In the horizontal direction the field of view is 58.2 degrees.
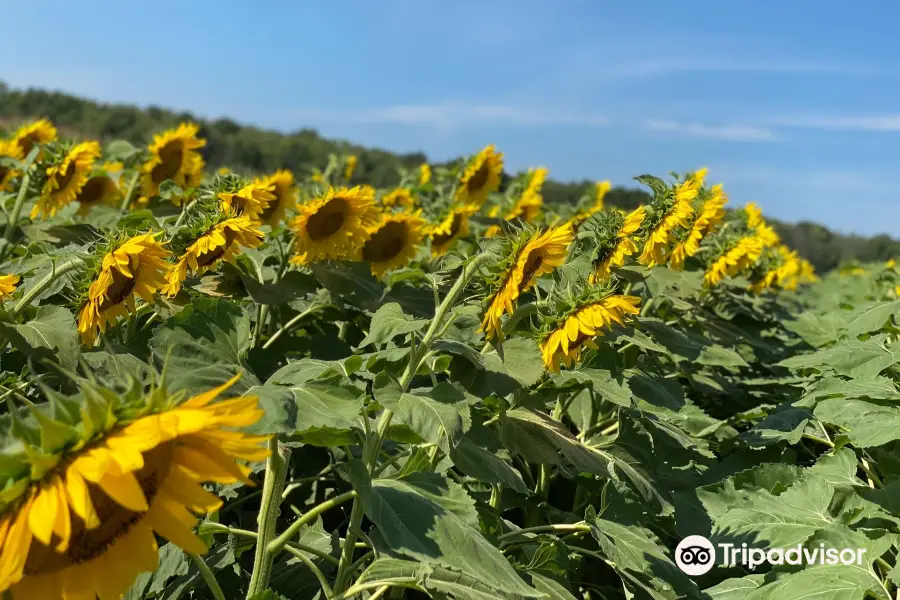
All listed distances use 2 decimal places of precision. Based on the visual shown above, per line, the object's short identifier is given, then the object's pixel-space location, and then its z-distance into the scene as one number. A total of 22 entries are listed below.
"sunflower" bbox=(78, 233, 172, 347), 1.86
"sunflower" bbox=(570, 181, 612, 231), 6.10
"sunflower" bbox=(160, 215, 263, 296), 2.15
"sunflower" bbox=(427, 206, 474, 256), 4.17
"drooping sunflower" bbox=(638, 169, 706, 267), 2.49
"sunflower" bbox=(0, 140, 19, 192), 3.79
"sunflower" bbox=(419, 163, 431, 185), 6.64
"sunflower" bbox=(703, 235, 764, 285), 3.51
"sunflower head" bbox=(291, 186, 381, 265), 2.86
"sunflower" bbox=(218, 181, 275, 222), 2.48
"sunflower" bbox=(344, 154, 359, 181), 6.57
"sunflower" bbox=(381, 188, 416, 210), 5.26
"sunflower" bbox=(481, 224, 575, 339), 1.77
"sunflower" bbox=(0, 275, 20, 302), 1.78
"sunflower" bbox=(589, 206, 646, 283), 2.20
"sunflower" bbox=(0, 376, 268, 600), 0.92
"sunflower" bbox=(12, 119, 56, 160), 4.04
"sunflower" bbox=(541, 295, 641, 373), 1.79
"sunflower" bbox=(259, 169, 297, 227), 3.44
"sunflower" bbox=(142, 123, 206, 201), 3.81
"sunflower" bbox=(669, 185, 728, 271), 2.87
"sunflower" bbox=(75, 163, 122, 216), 3.91
